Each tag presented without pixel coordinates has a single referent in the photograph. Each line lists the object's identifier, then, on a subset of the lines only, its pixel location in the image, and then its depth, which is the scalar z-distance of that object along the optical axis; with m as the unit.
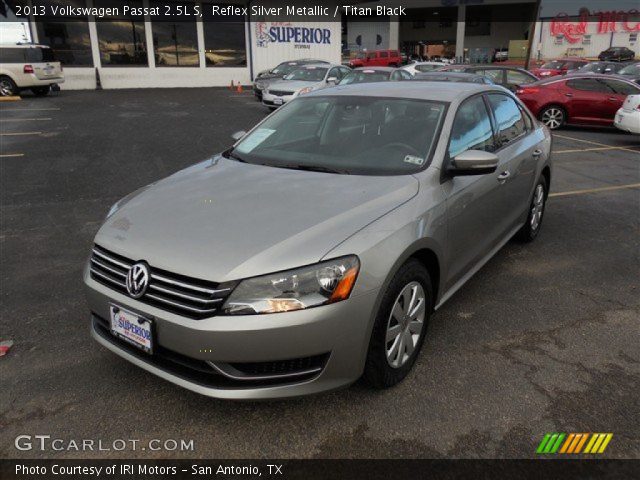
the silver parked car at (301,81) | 15.05
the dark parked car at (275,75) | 17.81
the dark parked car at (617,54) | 45.34
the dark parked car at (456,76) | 11.52
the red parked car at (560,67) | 24.27
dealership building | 24.09
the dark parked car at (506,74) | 14.68
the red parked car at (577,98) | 13.02
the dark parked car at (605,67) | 22.42
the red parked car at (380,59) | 38.78
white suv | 18.97
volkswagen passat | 2.36
